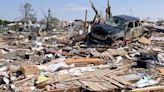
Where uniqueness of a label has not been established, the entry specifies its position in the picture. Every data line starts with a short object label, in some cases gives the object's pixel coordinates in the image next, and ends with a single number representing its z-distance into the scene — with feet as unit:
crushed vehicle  34.38
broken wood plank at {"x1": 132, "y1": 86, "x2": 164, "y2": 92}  17.11
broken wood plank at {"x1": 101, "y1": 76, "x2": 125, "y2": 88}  18.06
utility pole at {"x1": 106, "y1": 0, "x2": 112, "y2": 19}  46.19
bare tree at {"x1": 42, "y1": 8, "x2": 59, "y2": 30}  67.60
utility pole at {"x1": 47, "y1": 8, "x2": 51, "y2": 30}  68.05
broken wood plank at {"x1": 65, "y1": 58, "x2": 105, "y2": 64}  25.33
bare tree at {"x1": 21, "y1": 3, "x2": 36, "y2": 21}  102.83
